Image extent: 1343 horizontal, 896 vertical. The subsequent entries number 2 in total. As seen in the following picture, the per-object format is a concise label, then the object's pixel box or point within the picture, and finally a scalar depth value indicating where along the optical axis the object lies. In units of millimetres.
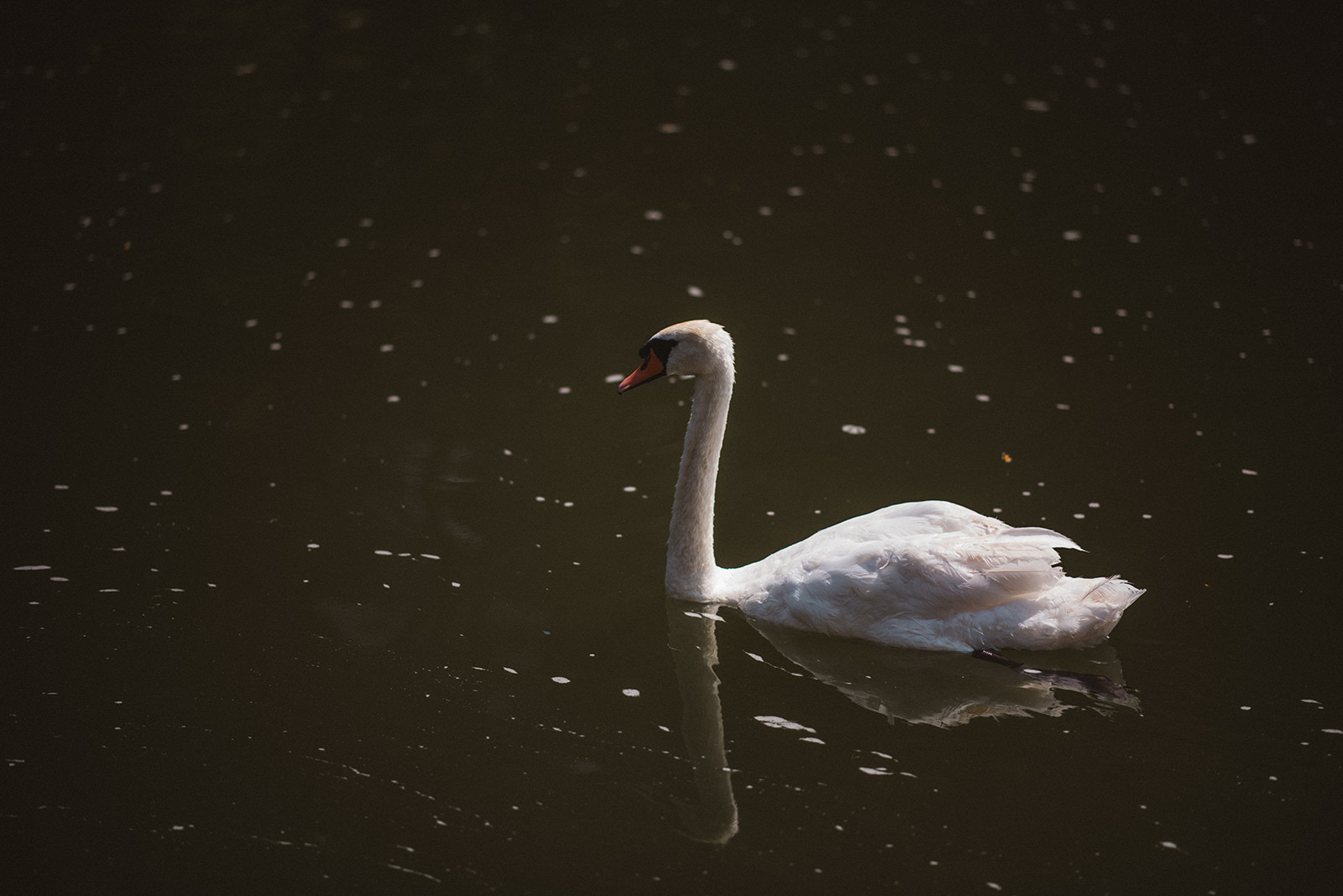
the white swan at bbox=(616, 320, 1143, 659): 12344
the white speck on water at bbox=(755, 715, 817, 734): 11867
